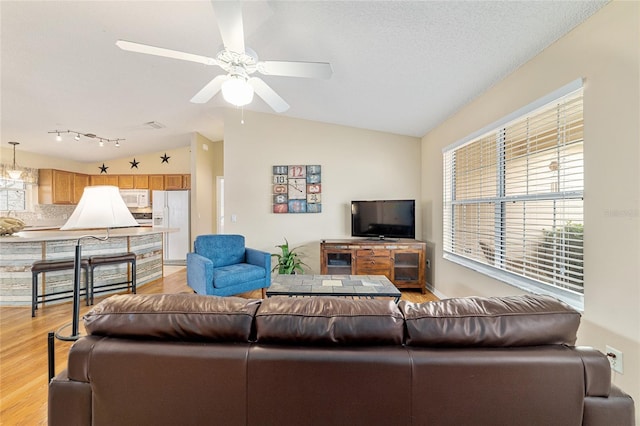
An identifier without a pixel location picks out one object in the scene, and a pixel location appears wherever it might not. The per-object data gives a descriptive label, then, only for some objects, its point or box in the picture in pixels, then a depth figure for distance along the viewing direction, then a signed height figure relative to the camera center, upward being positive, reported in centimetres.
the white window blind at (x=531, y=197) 173 +12
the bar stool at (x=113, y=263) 338 -69
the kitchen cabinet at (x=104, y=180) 623 +78
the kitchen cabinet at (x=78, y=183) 603 +67
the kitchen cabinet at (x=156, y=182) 609 +70
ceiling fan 164 +105
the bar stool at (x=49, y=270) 300 -71
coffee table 235 -71
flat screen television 390 -10
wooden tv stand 379 -68
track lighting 452 +140
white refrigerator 575 -15
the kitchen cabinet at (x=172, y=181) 606 +72
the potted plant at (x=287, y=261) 407 -78
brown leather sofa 82 -50
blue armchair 300 -70
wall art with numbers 436 +39
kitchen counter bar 321 -57
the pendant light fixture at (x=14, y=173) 473 +71
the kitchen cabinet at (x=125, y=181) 614 +73
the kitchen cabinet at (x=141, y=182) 611 +71
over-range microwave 600 +35
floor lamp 140 -1
